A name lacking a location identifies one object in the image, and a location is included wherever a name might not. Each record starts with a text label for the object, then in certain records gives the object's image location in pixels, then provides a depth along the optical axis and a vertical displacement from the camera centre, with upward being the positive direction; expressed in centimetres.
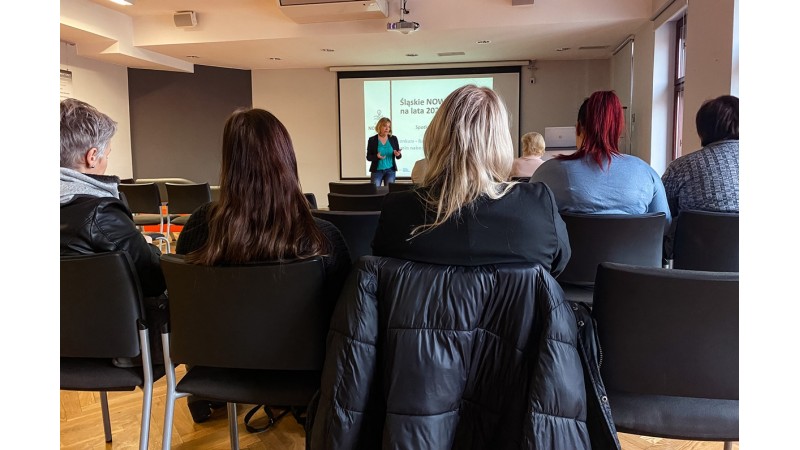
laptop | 798 +72
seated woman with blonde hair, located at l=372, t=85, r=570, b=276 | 117 -5
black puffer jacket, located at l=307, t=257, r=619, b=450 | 108 -37
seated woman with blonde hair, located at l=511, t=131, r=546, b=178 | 404 +23
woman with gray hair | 144 -7
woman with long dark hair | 139 -6
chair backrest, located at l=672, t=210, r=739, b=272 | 178 -20
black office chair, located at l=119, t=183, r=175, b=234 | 501 -15
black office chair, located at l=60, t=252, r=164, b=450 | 133 -37
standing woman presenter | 752 +49
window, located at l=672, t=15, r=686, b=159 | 577 +116
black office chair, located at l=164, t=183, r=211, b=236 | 510 -12
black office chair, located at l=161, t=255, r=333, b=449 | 125 -34
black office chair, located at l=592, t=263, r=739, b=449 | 105 -32
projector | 627 +189
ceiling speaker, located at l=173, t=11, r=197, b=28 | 695 +219
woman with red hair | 204 +4
